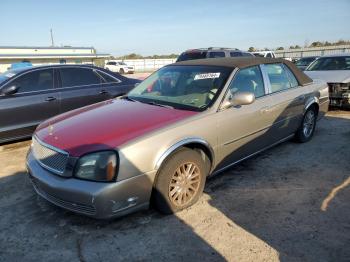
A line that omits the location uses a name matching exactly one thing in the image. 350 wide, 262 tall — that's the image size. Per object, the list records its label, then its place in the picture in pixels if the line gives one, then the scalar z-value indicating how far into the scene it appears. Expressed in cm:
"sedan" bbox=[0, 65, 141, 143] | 606
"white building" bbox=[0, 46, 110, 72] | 3431
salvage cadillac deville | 309
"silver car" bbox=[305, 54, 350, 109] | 836
